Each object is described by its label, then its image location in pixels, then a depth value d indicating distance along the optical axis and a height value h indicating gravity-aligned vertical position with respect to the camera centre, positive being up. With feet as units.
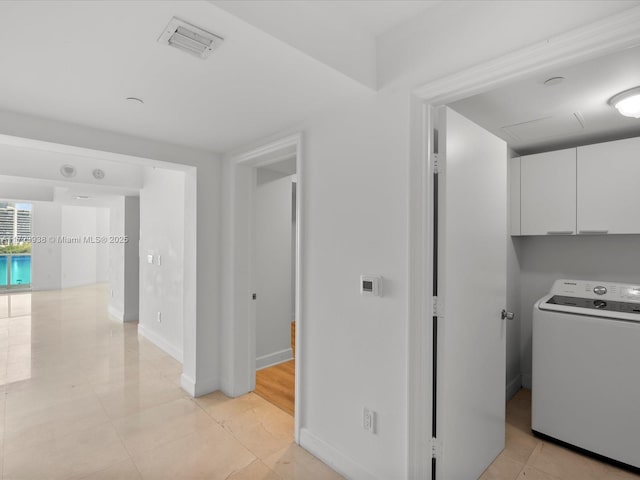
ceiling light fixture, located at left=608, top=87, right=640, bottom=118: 6.50 +2.82
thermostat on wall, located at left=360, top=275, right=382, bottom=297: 6.07 -0.83
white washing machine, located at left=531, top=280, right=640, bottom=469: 6.98 -2.96
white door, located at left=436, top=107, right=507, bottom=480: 5.76 -1.07
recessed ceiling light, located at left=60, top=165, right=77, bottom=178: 13.84 +3.01
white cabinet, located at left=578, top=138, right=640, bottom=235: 8.29 +1.40
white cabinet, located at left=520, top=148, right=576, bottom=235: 9.27 +1.40
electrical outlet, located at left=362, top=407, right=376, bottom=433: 6.21 -3.42
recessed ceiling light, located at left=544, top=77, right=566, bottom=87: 6.16 +3.05
